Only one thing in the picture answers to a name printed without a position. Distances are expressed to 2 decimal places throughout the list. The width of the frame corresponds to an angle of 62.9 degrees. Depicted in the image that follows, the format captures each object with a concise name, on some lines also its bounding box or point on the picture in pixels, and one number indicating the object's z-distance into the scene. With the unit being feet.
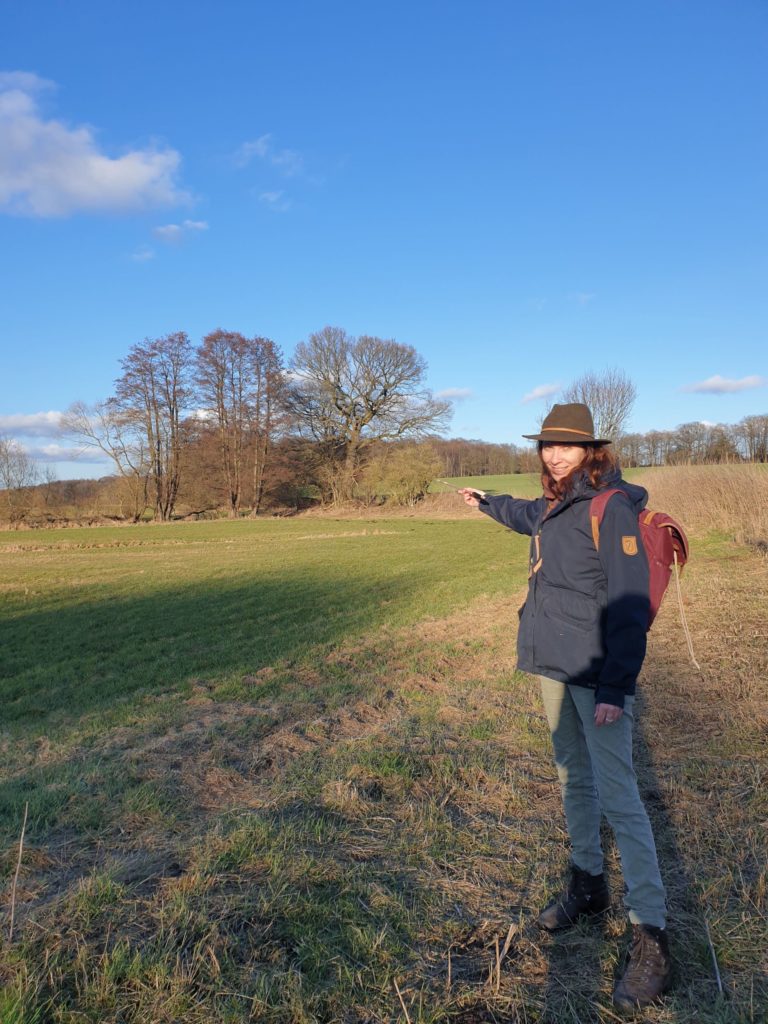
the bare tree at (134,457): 161.27
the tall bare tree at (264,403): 169.68
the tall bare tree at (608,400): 130.11
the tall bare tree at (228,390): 167.63
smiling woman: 7.93
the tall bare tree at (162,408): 163.84
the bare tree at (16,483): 148.77
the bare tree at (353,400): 170.50
